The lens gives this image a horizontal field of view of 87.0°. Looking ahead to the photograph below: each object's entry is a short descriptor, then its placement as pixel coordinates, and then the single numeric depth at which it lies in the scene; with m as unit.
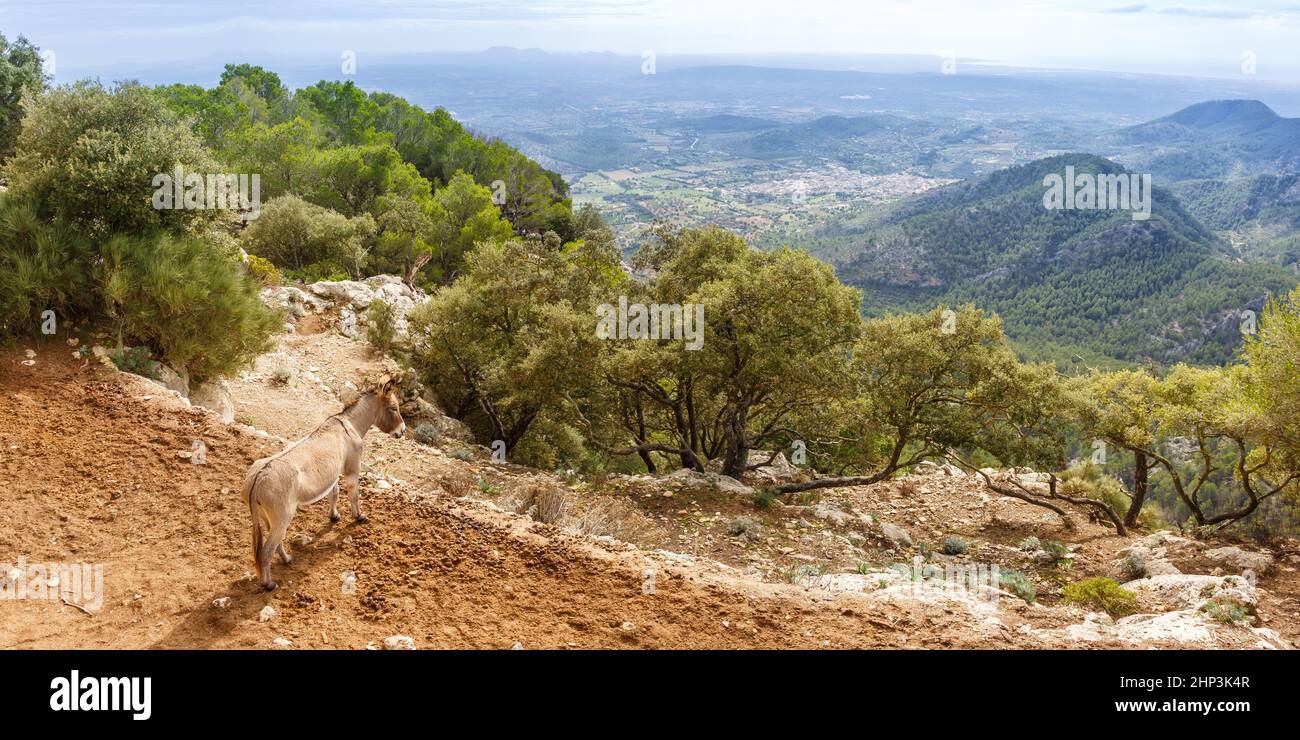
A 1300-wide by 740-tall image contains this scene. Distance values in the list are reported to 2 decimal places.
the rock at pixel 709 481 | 15.92
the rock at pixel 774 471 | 20.17
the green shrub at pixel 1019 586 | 8.99
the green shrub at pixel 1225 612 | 8.05
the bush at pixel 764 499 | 15.17
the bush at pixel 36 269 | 10.64
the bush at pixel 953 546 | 14.48
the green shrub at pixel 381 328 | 21.64
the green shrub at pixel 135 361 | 10.94
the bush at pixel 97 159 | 11.48
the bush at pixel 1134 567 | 12.88
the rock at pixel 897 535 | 14.48
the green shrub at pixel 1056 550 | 14.52
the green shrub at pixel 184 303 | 11.34
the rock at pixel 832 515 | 15.30
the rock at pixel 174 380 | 11.48
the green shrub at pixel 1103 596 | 8.95
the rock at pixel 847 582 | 8.24
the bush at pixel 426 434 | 16.27
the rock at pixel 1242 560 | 12.81
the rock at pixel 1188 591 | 9.75
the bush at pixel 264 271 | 24.08
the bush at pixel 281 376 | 16.73
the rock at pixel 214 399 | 12.45
